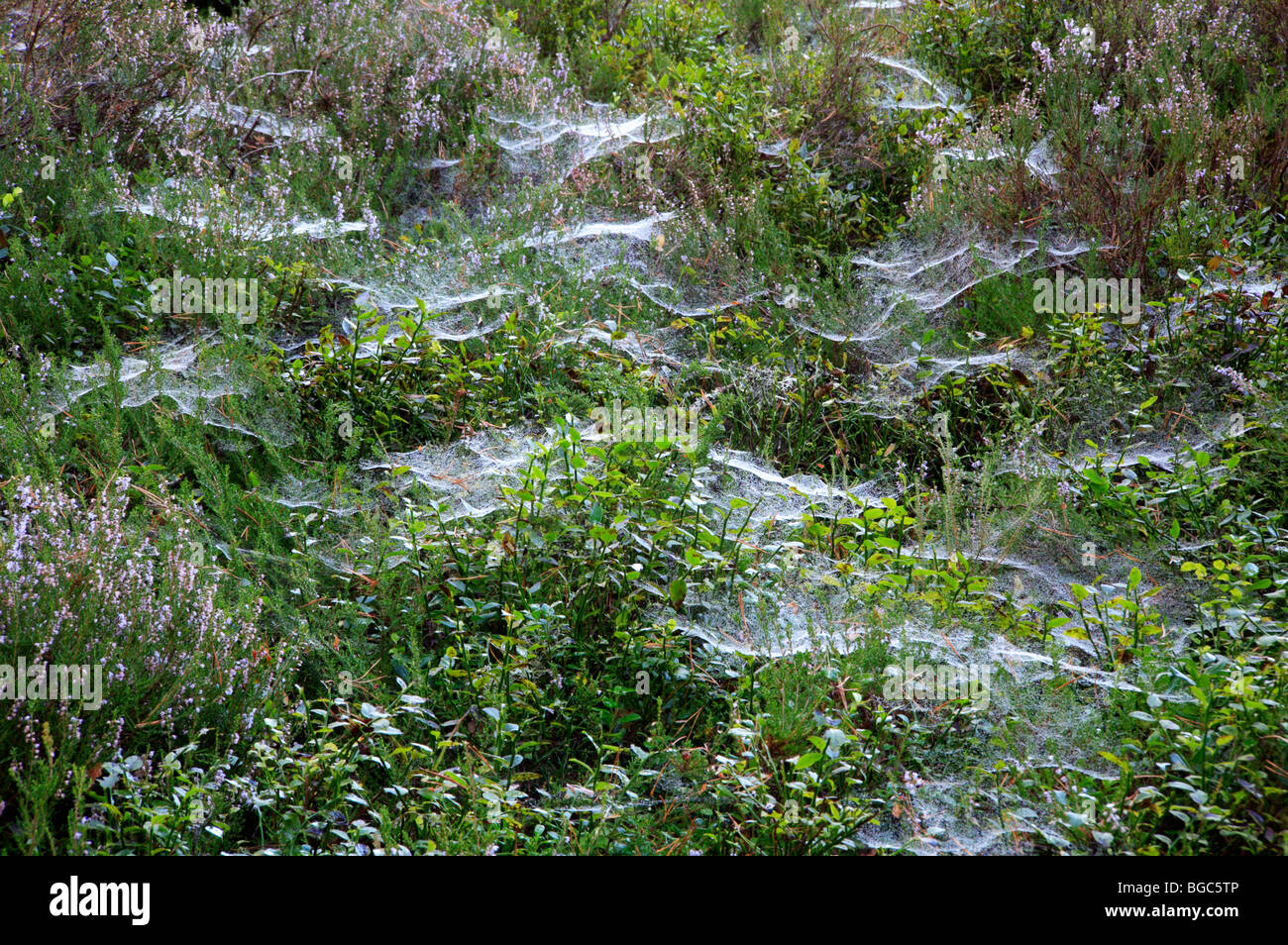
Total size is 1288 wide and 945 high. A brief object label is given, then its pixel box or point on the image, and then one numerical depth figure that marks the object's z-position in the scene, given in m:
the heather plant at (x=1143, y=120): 4.76
